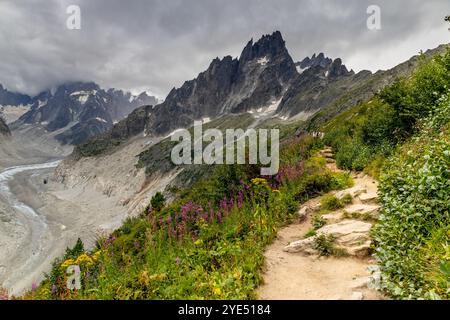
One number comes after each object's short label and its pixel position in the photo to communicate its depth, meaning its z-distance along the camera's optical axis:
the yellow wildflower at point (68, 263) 6.11
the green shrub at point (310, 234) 7.63
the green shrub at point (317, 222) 8.16
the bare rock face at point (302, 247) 7.07
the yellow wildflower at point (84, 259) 5.98
